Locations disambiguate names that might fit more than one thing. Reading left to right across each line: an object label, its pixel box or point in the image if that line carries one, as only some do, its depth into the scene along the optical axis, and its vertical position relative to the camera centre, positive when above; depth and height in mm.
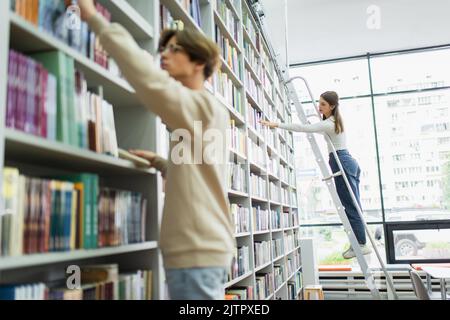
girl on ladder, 2869 +415
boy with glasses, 947 +64
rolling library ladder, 2762 -70
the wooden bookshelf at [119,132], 886 +292
